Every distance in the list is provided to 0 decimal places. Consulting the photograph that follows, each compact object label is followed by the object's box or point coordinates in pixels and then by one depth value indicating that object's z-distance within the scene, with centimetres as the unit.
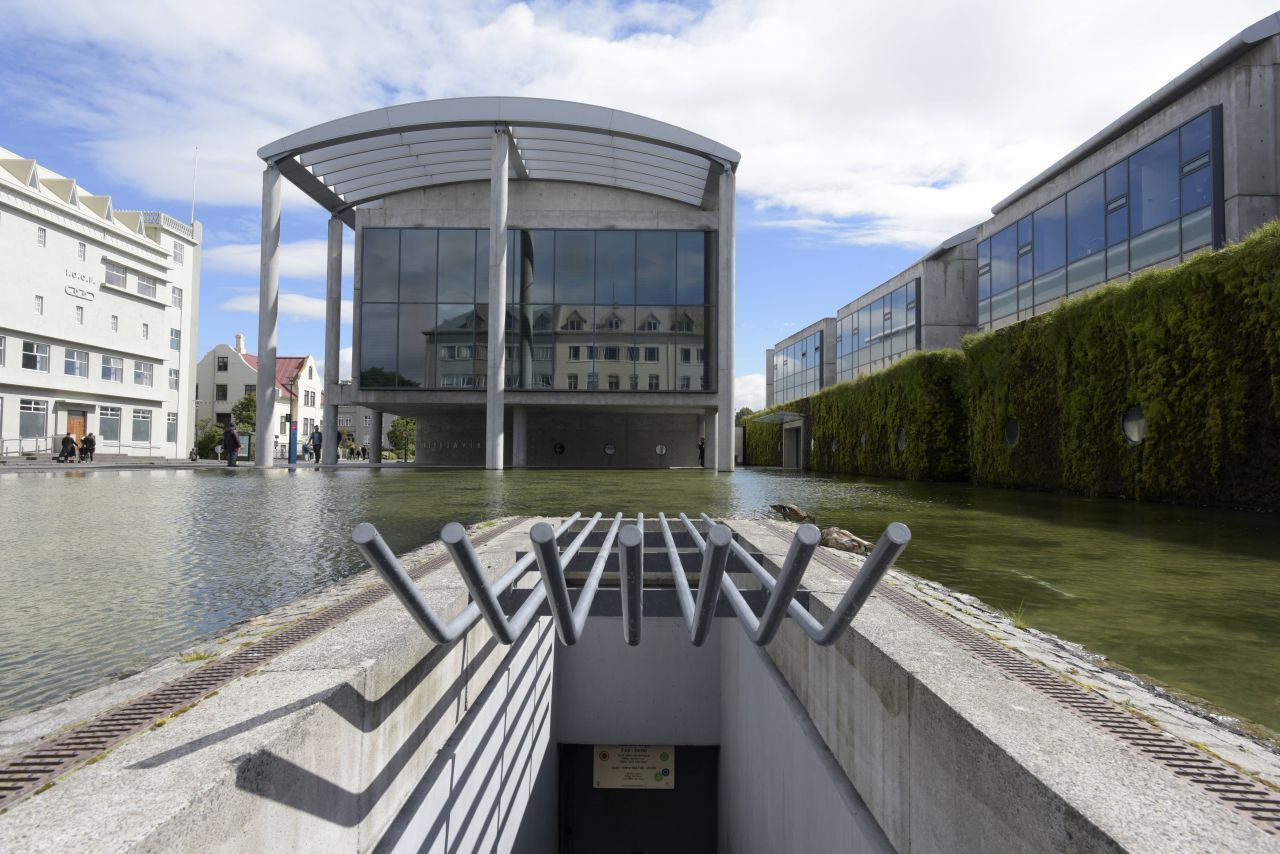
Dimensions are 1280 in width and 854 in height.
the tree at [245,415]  5772
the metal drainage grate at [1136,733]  167
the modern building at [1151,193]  1541
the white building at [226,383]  6719
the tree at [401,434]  6856
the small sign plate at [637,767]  659
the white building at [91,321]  3397
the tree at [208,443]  4819
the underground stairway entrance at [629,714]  213
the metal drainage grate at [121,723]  179
